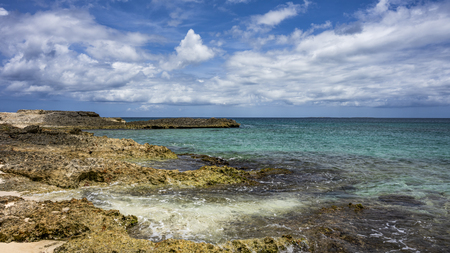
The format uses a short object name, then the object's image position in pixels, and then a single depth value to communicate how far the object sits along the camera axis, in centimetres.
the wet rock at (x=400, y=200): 763
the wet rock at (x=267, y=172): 1075
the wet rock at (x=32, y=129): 1856
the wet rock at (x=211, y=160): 1410
